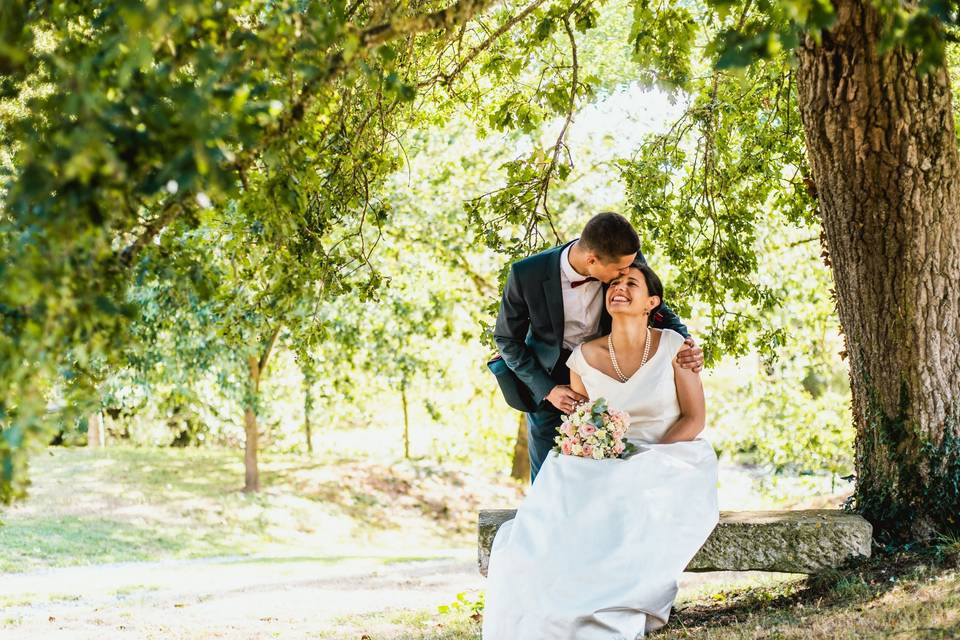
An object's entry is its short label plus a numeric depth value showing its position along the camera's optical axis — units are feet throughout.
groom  17.81
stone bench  16.98
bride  14.78
